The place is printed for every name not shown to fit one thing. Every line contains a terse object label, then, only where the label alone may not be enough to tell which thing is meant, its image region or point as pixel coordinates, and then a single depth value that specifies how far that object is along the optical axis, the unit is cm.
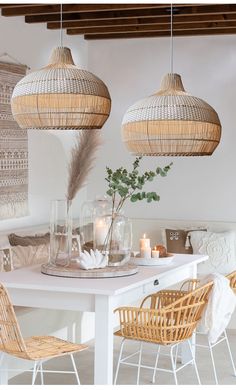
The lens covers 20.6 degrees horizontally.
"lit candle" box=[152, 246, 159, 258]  391
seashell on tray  336
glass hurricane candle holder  355
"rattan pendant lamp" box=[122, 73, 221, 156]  315
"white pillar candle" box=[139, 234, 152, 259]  390
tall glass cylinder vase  338
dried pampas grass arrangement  598
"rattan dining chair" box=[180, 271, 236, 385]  384
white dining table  290
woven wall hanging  507
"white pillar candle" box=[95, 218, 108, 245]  357
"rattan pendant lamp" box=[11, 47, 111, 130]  293
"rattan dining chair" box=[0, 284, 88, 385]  277
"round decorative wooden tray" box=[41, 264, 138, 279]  327
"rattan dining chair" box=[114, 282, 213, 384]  318
